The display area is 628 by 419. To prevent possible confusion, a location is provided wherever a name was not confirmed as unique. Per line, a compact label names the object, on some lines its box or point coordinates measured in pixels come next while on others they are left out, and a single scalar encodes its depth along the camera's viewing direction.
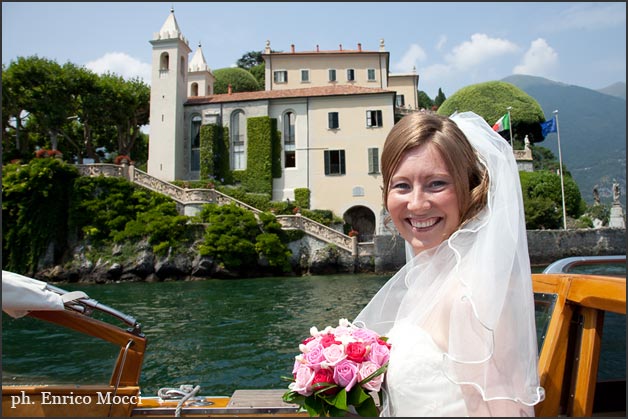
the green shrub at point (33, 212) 27.41
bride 1.67
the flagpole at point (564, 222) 33.03
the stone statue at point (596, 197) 38.77
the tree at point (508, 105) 46.78
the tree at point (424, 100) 69.24
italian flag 27.00
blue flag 30.67
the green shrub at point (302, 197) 35.44
